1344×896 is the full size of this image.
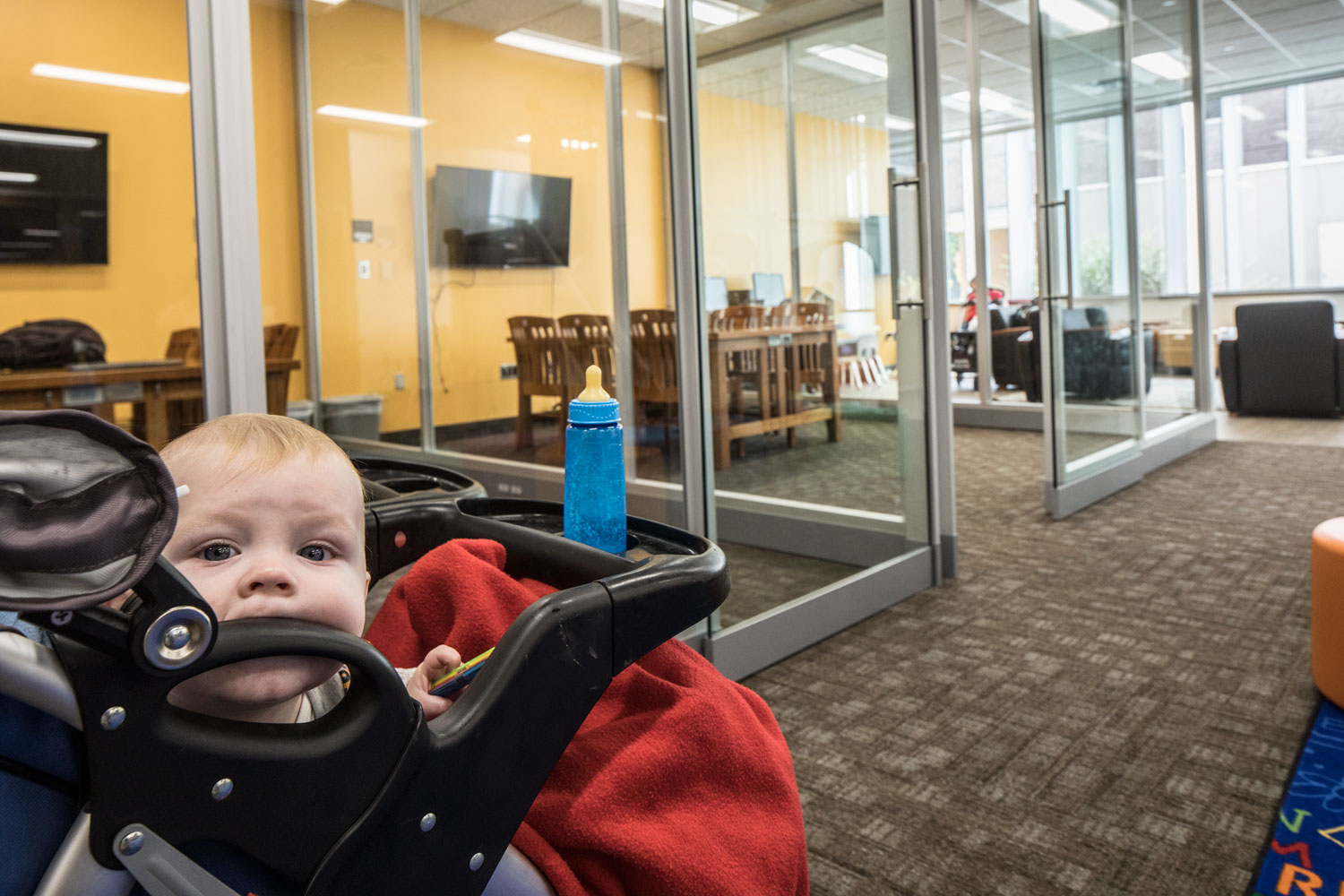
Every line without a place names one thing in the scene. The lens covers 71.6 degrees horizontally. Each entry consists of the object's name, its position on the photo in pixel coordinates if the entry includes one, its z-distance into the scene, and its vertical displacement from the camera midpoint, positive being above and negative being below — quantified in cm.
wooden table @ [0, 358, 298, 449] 189 +9
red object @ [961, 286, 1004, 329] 1006 +104
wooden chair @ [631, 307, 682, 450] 238 +14
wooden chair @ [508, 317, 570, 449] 305 +18
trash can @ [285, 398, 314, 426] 272 +4
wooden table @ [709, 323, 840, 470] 248 +9
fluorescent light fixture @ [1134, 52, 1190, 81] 505 +184
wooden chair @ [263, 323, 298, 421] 217 +19
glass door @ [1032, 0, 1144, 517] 403 +67
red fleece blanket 70 -30
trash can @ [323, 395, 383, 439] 354 +3
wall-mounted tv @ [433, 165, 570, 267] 314 +71
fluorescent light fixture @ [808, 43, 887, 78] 280 +106
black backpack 182 +18
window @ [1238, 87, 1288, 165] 1041 +296
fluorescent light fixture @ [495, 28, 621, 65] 268 +112
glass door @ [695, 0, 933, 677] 254 +28
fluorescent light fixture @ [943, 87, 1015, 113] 990 +326
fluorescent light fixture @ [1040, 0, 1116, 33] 417 +177
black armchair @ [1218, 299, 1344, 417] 647 +21
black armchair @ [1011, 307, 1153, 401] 420 +19
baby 57 -8
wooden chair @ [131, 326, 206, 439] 192 +5
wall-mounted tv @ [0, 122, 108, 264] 178 +47
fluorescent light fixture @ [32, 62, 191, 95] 191 +74
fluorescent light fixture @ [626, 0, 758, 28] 232 +103
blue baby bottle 91 -6
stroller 41 -18
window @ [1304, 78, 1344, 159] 1007 +294
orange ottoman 194 -47
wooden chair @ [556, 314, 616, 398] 281 +21
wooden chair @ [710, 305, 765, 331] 247 +25
